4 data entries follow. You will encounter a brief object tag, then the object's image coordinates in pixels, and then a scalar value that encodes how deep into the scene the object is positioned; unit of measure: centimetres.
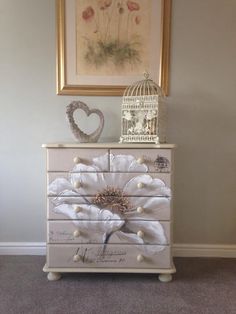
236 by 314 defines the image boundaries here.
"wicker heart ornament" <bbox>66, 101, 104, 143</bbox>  199
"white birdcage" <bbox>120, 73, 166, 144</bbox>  197
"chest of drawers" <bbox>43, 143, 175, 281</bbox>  188
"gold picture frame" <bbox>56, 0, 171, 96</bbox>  223
